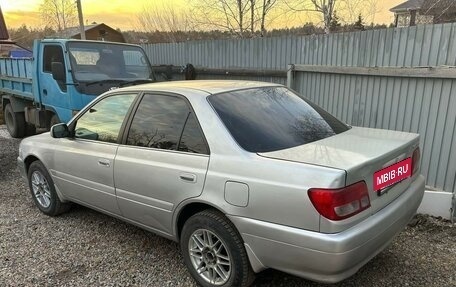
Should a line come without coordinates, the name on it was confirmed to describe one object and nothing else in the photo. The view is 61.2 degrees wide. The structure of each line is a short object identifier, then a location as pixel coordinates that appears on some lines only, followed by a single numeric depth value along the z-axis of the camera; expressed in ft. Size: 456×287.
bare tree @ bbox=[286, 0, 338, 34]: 41.97
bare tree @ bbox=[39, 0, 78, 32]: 106.83
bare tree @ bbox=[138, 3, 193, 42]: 69.31
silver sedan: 7.79
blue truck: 21.40
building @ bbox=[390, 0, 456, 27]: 31.91
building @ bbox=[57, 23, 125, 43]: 152.63
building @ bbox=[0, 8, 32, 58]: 36.63
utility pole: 65.73
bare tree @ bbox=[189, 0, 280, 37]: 47.50
